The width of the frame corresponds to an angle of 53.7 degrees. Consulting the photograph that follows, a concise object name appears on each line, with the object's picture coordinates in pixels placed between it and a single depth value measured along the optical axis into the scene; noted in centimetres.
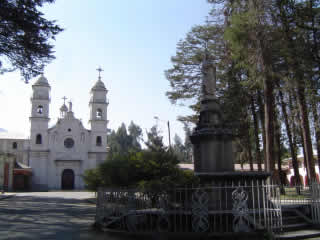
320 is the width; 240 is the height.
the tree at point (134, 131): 9554
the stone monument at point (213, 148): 962
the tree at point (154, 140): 2386
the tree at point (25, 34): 1273
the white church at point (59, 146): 4612
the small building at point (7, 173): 4394
